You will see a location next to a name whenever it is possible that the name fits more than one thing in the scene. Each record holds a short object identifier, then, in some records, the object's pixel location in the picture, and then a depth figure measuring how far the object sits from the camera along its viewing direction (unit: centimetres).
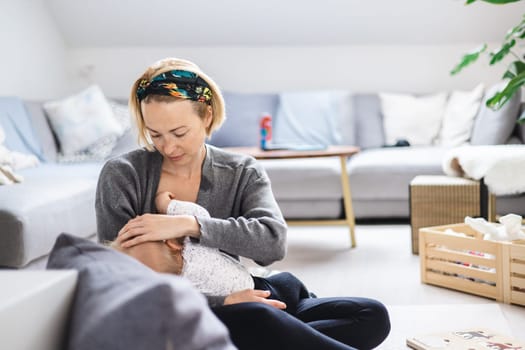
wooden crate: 237
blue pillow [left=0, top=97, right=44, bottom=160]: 380
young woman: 147
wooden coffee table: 329
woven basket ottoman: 312
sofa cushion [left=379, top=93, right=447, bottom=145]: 447
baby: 141
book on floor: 183
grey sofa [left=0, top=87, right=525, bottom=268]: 251
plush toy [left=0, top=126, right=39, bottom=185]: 294
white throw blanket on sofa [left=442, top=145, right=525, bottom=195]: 306
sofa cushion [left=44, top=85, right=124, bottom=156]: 423
